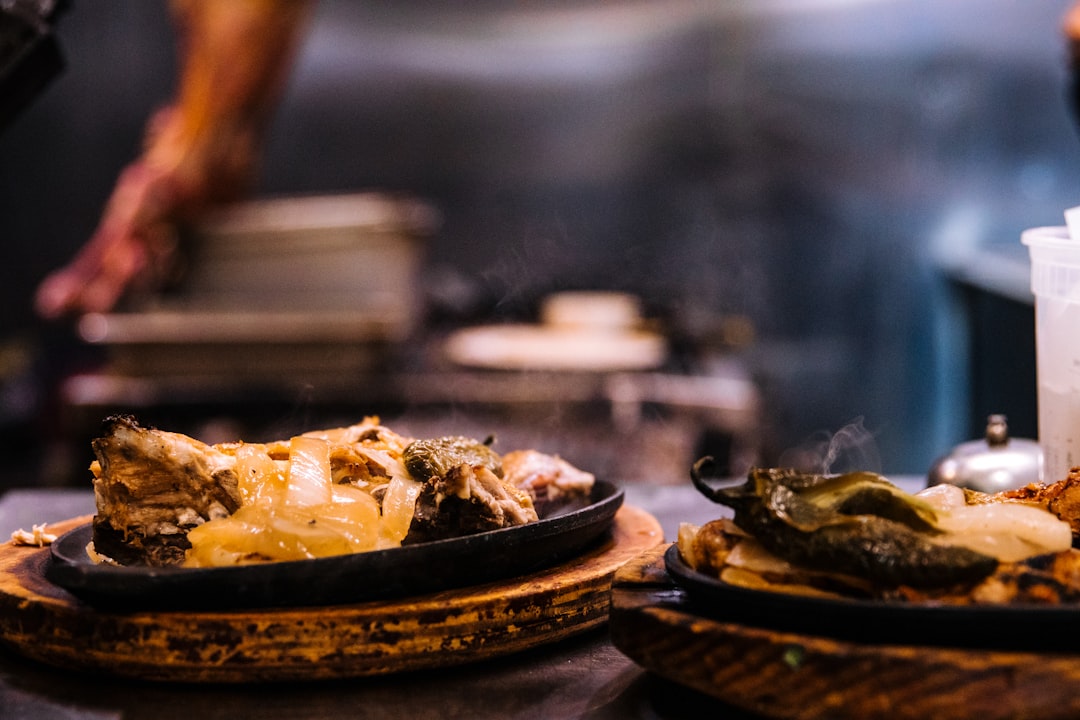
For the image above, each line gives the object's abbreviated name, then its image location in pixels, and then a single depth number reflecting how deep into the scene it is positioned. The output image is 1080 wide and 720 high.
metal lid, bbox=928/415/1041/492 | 1.13
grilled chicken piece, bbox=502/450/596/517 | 1.08
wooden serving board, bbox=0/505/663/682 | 0.93
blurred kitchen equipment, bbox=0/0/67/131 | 1.16
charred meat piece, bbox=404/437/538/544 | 0.96
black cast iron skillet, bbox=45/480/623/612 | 0.93
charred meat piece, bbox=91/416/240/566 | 0.95
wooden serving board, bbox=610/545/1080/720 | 0.85
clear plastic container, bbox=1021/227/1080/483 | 1.04
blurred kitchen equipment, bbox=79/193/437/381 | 2.37
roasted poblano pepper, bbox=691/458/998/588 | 0.88
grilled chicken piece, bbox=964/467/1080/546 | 0.95
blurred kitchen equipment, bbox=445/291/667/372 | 2.41
